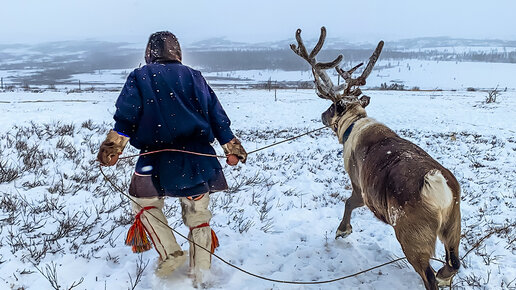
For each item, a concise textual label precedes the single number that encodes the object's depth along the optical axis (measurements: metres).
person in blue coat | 2.82
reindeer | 2.55
